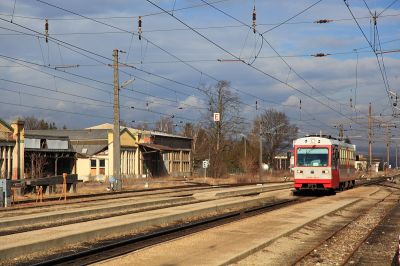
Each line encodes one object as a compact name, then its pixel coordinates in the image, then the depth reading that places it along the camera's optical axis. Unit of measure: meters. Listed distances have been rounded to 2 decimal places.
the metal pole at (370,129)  74.56
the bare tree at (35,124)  111.43
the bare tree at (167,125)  123.31
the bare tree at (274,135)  104.19
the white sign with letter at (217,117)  66.31
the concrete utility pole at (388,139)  85.29
